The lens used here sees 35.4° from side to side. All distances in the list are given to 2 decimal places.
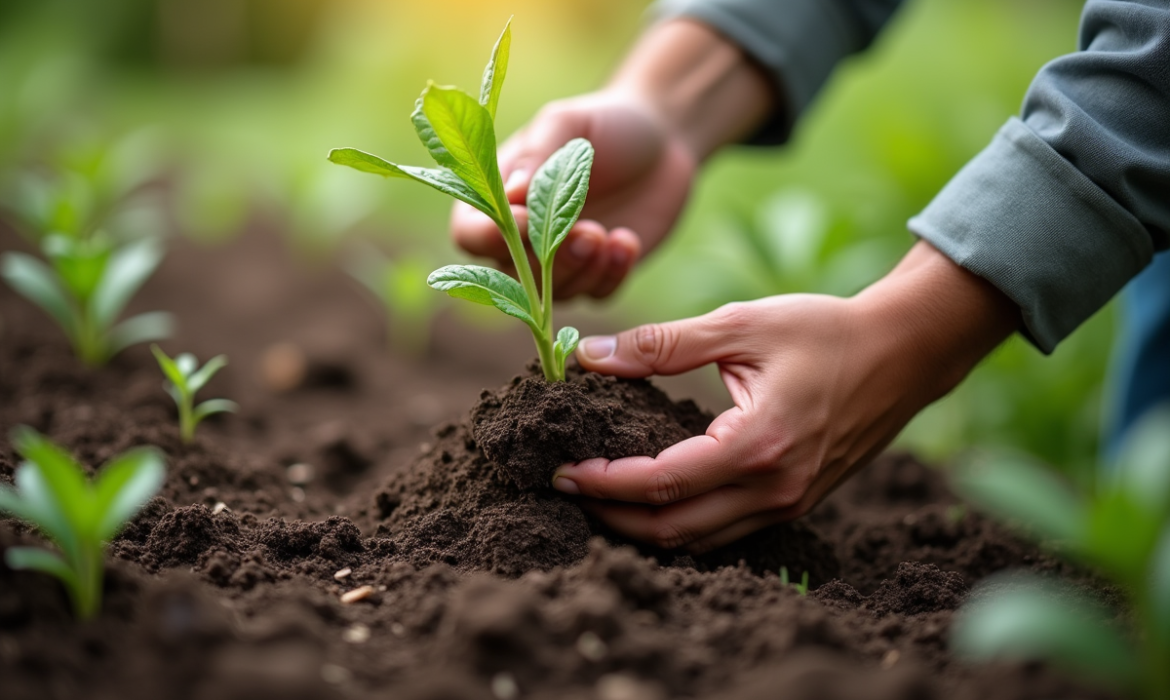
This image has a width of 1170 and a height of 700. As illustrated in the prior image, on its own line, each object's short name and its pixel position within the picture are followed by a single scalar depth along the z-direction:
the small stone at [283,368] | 0.90
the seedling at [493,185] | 0.61
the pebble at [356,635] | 0.57
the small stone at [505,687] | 0.54
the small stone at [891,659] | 0.57
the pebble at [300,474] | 0.74
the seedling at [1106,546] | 0.51
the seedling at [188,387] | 0.70
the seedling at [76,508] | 0.55
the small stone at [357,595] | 0.59
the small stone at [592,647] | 0.55
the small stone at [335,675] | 0.54
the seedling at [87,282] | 0.77
